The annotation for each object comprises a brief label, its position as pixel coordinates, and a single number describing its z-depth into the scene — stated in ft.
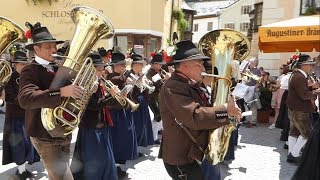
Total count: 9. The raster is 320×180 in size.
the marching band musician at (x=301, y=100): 20.24
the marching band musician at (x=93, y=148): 14.79
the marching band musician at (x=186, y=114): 10.00
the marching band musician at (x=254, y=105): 34.17
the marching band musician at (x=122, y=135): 19.10
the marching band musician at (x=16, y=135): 18.28
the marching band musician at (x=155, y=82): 23.63
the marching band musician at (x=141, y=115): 22.99
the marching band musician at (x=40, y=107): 11.64
